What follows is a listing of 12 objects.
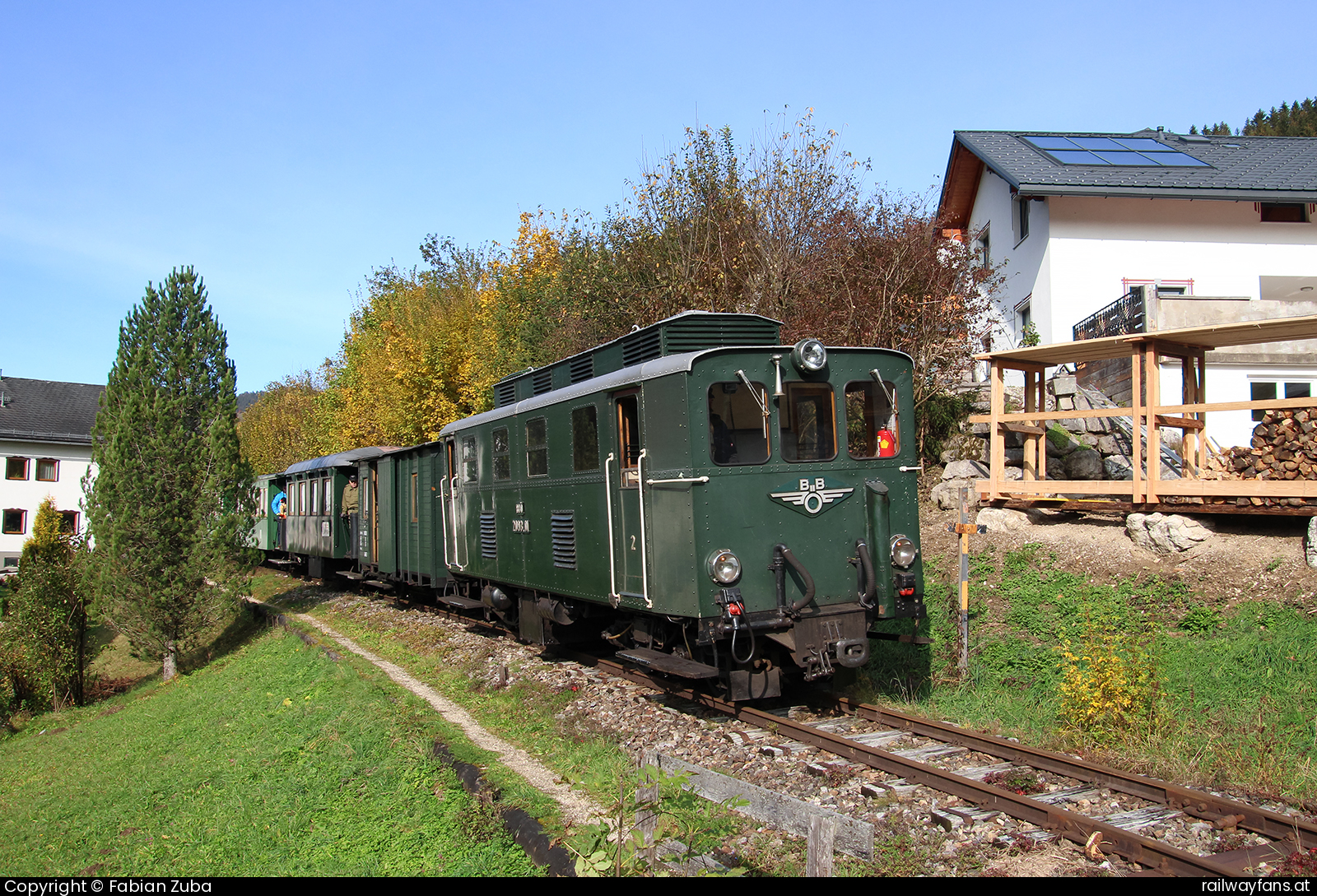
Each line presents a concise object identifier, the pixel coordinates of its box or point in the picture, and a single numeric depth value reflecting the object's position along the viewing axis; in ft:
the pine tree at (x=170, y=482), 51.85
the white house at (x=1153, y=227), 62.75
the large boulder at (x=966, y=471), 46.65
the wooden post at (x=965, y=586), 27.58
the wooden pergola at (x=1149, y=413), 29.96
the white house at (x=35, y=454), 130.21
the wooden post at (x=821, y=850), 12.05
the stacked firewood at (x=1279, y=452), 30.04
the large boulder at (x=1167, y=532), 30.99
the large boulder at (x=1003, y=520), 38.47
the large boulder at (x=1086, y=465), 44.32
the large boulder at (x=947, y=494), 45.42
